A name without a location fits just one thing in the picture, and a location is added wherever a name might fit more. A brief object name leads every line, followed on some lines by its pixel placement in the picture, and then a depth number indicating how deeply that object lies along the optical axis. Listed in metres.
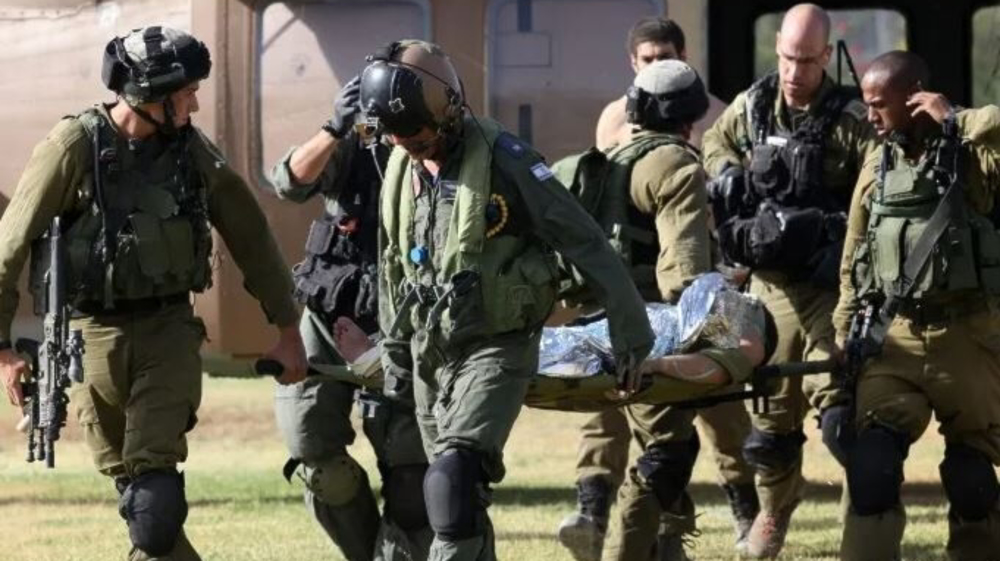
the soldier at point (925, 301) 17.52
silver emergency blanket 17.11
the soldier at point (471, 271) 15.41
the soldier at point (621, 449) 21.41
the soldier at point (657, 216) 18.48
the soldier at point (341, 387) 17.92
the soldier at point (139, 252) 16.56
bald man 20.42
